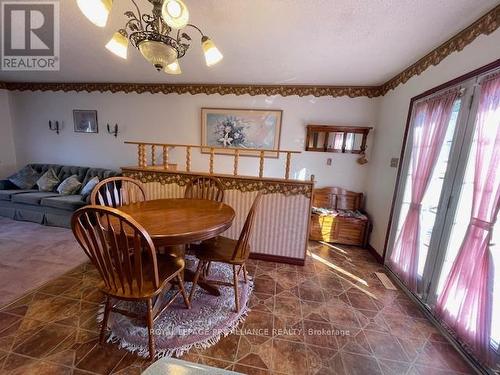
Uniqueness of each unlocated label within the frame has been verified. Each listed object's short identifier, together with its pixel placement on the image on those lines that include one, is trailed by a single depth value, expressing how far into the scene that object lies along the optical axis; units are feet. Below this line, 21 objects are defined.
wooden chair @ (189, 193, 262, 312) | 5.44
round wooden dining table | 4.42
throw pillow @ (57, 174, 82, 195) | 11.97
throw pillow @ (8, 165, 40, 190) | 12.64
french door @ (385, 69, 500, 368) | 4.59
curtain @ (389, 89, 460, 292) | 6.32
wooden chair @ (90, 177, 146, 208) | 6.45
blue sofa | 10.88
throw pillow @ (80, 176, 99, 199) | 11.38
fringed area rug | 4.79
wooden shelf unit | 11.14
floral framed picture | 12.00
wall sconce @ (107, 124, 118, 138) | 13.50
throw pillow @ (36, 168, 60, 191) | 12.37
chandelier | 3.53
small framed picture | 13.63
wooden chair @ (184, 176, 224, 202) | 8.07
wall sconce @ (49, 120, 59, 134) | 14.11
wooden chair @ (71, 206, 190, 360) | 3.81
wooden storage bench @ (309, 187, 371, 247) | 10.63
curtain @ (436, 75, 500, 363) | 4.54
